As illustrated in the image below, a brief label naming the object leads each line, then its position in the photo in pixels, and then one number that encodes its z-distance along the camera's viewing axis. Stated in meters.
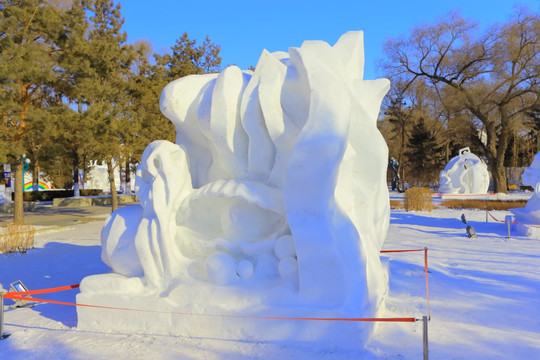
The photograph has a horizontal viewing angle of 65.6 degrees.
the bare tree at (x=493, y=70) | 24.48
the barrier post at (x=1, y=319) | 4.26
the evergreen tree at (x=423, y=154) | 36.50
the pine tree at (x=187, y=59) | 21.98
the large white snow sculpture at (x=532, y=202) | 11.55
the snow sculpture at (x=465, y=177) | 25.58
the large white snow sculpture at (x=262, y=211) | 3.89
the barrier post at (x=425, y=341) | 3.09
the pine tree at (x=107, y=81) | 14.63
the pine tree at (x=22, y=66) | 12.51
